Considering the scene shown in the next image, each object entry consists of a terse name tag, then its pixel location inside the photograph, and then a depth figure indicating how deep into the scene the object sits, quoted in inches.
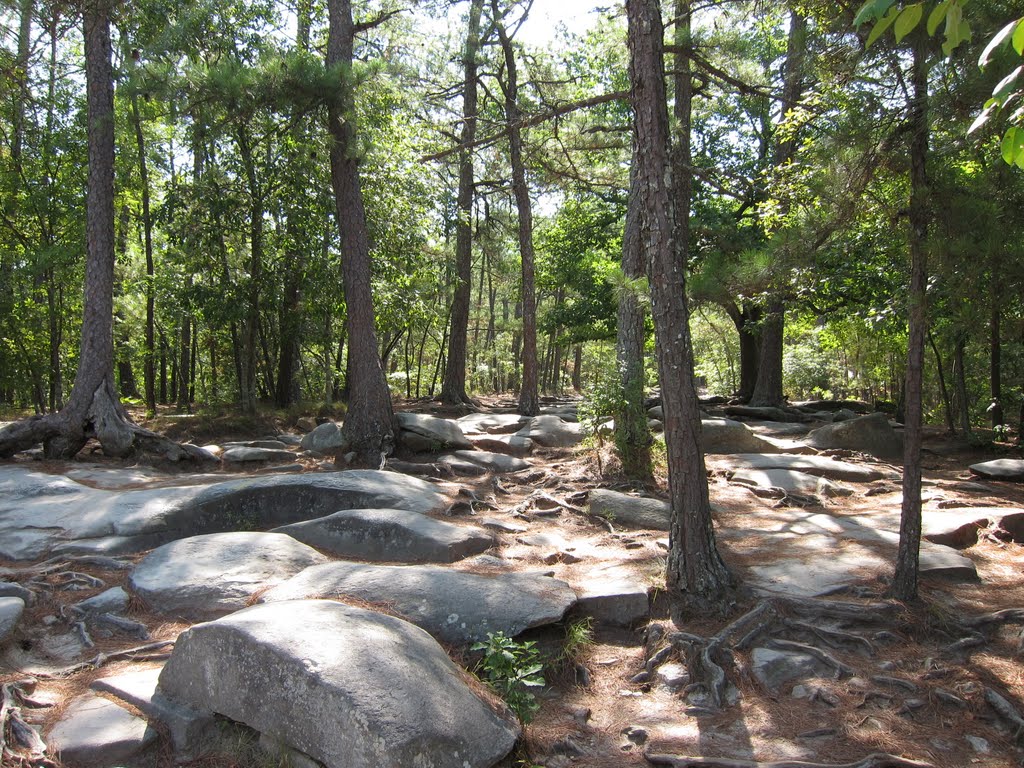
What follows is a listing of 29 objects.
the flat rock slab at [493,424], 548.1
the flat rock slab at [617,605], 212.1
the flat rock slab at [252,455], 429.4
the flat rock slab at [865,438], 492.1
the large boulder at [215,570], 197.6
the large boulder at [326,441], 458.0
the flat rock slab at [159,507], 251.8
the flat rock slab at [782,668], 179.9
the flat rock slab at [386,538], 251.8
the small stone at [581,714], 167.3
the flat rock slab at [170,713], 140.9
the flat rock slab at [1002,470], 402.3
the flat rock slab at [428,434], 458.3
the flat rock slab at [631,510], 301.9
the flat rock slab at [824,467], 406.9
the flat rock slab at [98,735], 133.3
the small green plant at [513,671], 160.4
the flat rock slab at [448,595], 187.9
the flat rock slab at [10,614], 170.4
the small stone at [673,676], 180.1
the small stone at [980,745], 151.5
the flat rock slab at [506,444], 488.4
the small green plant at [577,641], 189.9
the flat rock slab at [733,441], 477.7
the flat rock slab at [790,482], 370.3
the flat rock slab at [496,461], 428.8
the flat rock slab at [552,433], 508.1
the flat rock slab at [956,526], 275.3
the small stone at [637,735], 159.1
